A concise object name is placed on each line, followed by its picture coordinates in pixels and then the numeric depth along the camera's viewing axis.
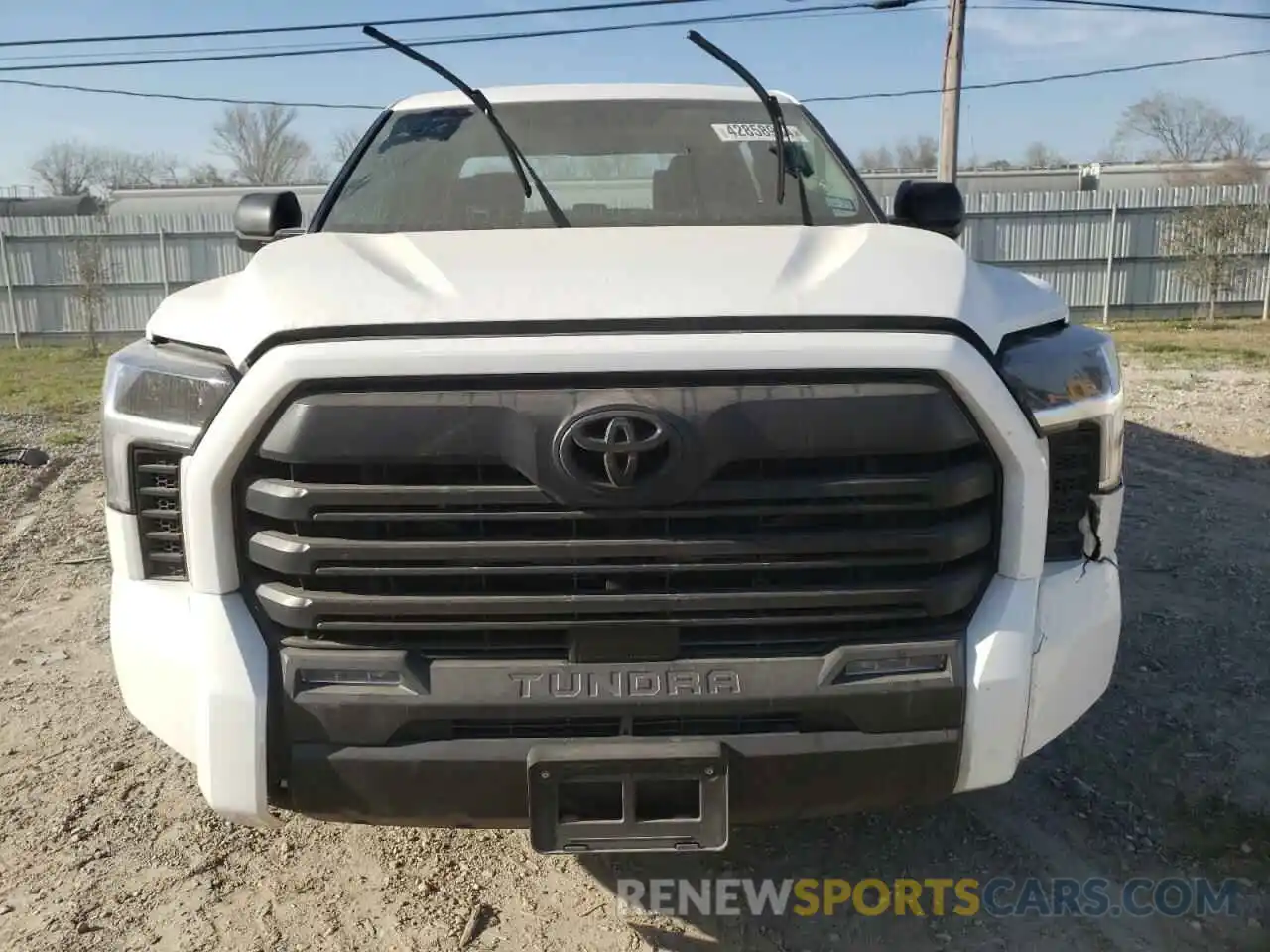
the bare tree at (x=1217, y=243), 18.83
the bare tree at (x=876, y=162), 41.20
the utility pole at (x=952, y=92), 16.45
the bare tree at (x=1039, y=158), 49.33
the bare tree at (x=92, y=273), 17.98
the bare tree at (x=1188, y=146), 51.02
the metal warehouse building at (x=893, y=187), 25.34
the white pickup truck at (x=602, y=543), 1.95
